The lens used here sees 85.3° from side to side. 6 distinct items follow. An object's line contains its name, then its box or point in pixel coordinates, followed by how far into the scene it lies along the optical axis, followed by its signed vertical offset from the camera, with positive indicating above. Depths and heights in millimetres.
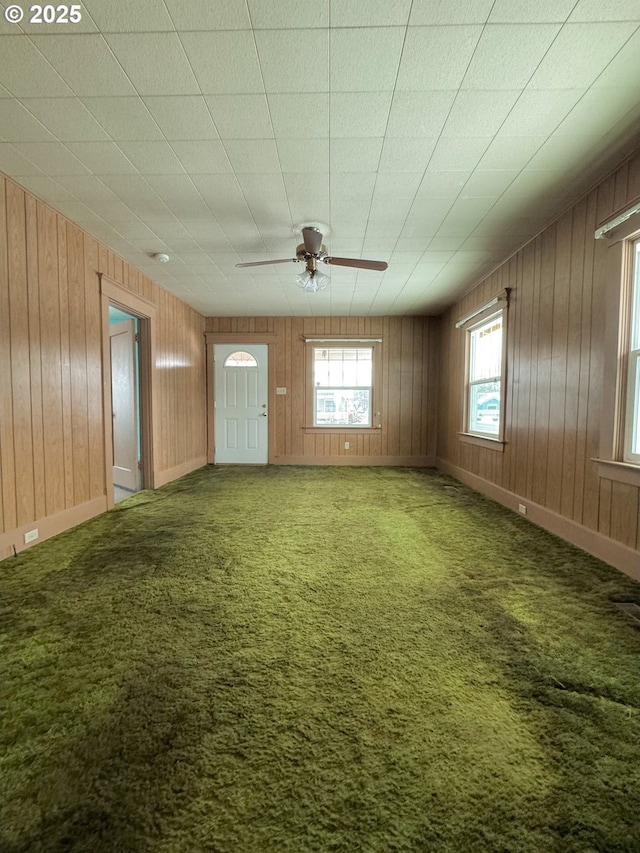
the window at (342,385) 6031 +356
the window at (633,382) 2145 +156
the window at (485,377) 3936 +352
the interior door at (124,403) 4215 +15
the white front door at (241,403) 5980 +29
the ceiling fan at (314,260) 2912 +1283
